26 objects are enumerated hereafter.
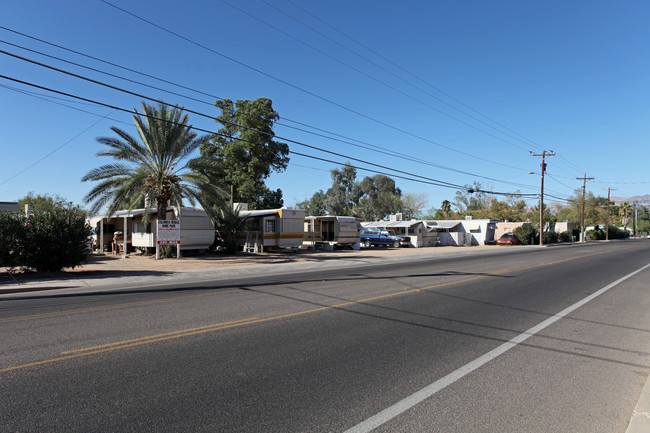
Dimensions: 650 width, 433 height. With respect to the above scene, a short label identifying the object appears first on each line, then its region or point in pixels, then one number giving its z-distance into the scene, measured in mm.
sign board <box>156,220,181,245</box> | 22594
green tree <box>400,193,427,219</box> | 84688
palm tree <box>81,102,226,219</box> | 22016
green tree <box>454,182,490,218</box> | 88538
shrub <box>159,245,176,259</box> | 24811
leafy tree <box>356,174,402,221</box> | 82125
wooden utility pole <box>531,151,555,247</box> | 49062
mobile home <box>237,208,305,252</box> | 29391
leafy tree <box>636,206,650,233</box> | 124212
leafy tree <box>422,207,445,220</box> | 83394
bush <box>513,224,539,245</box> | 51500
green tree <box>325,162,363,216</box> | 80625
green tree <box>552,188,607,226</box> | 82812
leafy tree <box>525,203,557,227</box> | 74056
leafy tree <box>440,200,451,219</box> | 88375
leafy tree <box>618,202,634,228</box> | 111606
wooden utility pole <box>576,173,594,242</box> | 65750
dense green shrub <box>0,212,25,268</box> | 14719
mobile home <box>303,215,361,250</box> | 35812
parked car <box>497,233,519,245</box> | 50038
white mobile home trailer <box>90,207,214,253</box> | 25688
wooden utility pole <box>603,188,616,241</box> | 72625
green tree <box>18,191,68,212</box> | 15870
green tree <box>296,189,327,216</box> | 81931
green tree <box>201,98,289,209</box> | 40844
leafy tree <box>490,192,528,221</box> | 77875
